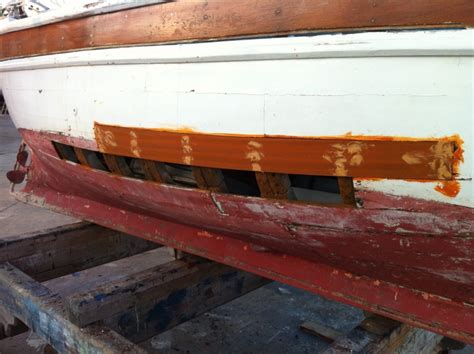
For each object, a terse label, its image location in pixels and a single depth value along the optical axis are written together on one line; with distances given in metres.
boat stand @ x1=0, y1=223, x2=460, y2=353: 1.54
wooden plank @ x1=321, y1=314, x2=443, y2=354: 1.42
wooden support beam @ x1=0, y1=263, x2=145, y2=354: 1.48
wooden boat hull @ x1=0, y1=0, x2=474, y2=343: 1.07
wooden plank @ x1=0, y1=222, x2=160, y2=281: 2.25
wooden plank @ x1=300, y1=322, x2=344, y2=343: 2.49
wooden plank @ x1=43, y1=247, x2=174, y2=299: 3.09
